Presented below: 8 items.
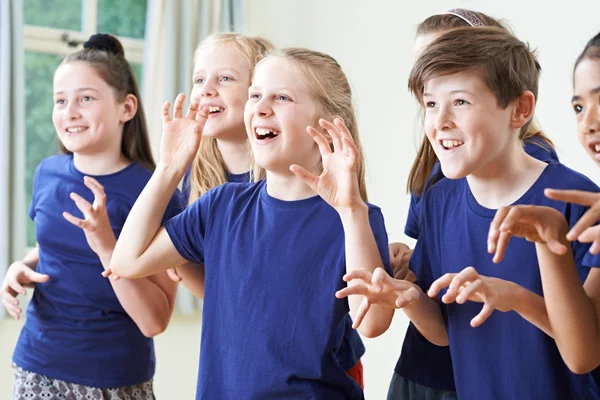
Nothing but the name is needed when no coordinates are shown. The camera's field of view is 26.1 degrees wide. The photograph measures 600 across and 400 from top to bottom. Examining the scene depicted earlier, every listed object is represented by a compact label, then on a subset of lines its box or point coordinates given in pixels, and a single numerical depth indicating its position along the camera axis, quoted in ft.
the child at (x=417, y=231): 6.20
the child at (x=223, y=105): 6.88
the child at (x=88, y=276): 6.97
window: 10.79
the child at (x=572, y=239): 5.02
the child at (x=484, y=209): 5.51
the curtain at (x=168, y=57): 11.41
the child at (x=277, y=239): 5.73
